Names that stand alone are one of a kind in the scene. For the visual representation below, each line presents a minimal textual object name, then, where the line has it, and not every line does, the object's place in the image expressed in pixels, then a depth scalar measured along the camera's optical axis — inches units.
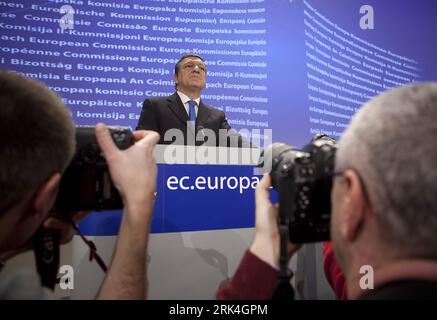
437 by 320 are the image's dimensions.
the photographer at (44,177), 19.0
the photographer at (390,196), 15.9
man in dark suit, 66.2
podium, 41.5
